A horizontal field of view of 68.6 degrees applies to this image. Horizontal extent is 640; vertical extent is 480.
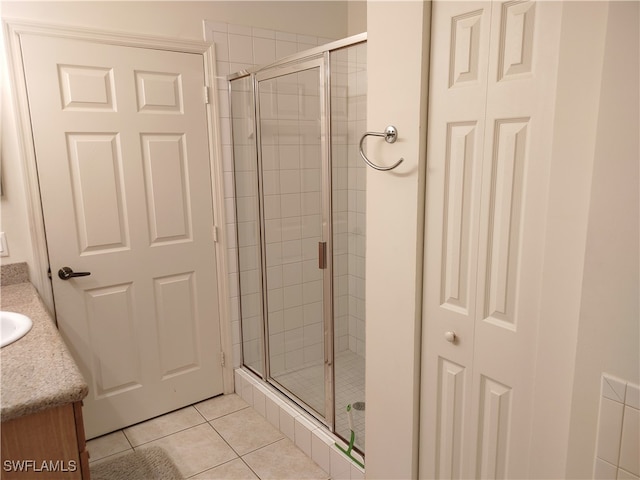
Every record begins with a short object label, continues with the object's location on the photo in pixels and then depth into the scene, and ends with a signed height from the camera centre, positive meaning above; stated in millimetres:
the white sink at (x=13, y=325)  1565 -548
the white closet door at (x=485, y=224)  1167 -182
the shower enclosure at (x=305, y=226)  2102 -331
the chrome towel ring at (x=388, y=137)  1457 +70
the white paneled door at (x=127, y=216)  2098 -258
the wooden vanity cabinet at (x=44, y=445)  1180 -723
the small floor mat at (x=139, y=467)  2094 -1376
